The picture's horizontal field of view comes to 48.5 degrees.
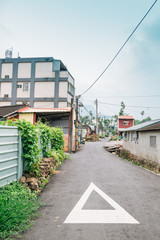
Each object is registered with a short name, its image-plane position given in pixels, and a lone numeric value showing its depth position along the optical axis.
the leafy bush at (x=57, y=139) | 12.30
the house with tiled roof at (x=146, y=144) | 12.47
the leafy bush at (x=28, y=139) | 6.15
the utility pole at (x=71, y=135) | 19.94
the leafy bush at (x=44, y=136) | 8.98
